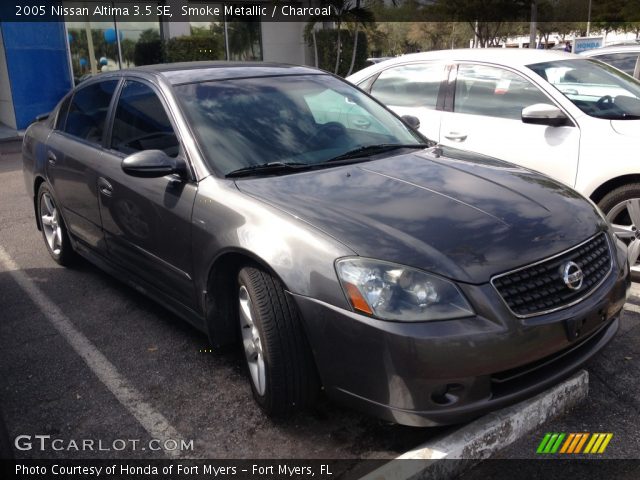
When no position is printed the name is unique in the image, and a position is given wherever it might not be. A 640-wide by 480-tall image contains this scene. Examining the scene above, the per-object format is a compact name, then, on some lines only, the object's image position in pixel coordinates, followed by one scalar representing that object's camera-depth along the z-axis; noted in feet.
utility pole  85.61
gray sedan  7.92
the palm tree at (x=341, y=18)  59.62
